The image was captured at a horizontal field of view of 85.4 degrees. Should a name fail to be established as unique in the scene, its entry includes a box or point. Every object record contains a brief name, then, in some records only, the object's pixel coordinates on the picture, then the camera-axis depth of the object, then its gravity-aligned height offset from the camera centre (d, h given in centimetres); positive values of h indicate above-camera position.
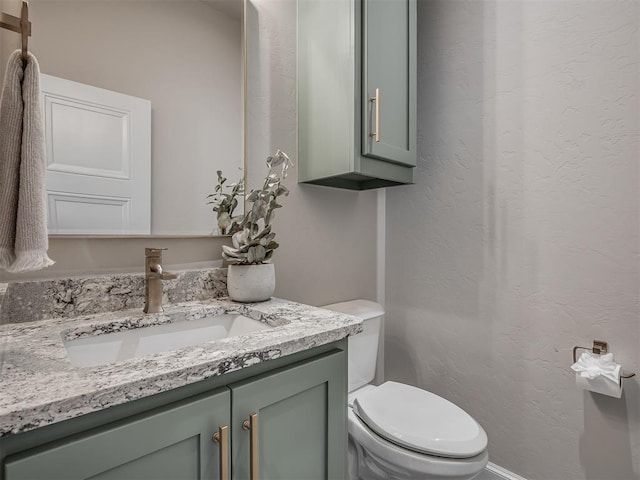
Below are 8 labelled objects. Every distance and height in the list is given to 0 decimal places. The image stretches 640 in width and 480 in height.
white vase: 108 -13
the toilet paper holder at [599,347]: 117 -37
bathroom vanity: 47 -27
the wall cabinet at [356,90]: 121 +55
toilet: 98 -58
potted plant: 108 -4
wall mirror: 93 +43
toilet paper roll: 108 -46
